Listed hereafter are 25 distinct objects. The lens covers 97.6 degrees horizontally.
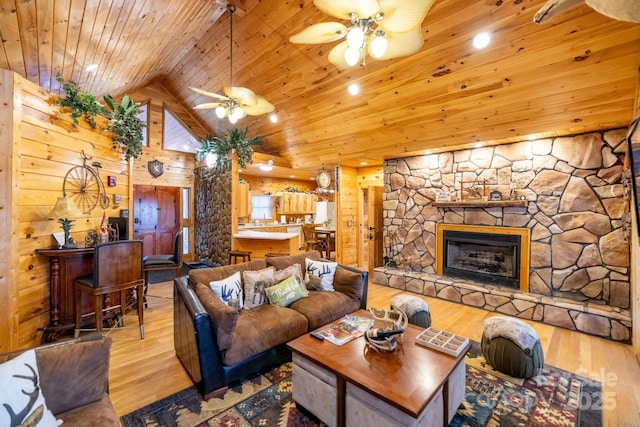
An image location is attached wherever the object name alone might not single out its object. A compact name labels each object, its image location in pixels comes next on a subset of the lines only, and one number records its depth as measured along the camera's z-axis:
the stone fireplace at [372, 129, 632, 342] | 3.54
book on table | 2.22
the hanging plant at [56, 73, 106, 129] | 3.17
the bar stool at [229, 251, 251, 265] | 4.82
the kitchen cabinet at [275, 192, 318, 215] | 8.92
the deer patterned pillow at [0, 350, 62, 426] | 1.15
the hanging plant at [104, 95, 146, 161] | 3.87
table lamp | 2.89
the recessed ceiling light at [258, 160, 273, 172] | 6.54
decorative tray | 2.01
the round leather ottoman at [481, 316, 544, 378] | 2.44
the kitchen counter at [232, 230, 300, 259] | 5.37
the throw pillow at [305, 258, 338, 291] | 3.44
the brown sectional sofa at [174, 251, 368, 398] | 2.18
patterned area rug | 1.97
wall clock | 6.61
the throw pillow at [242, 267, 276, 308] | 2.93
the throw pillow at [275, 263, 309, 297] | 3.15
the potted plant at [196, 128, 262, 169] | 5.68
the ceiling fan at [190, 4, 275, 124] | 3.23
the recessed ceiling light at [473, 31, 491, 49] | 2.70
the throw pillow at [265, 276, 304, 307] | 2.96
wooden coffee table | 1.60
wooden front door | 7.07
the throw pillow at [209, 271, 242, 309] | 2.71
